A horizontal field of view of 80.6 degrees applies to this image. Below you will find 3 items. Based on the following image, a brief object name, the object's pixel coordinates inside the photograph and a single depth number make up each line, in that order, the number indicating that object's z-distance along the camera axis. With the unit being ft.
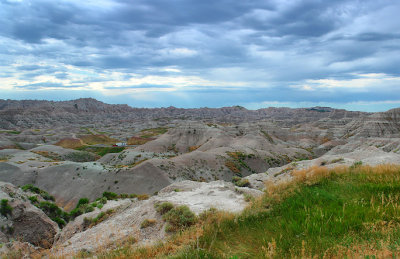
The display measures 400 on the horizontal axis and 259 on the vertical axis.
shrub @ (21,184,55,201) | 75.41
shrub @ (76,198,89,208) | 74.33
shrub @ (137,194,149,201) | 68.97
